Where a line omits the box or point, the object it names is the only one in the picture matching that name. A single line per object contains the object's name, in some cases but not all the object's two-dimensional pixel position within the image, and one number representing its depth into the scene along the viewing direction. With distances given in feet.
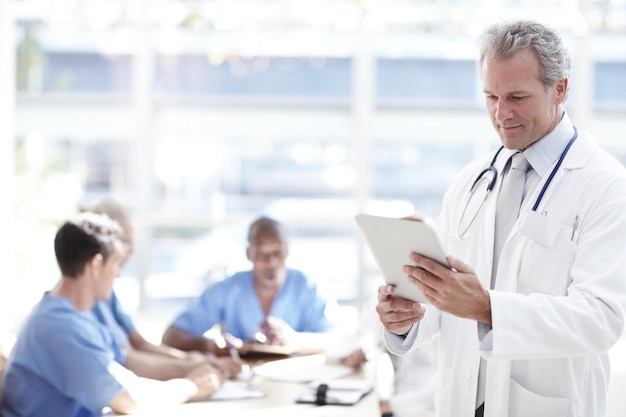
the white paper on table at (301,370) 11.70
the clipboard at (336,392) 10.40
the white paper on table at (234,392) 10.50
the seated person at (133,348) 11.81
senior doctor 6.06
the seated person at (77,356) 9.55
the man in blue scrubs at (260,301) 14.32
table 9.82
